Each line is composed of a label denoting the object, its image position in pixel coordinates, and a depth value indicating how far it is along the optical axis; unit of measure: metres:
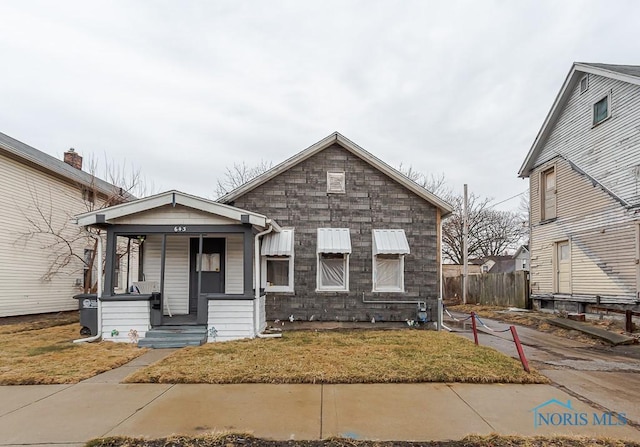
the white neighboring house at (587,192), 11.78
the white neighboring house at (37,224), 12.97
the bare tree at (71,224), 14.27
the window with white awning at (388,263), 10.91
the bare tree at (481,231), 36.06
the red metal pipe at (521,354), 6.47
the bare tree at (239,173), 32.09
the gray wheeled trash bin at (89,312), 9.66
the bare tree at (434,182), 32.85
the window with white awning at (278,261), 10.70
